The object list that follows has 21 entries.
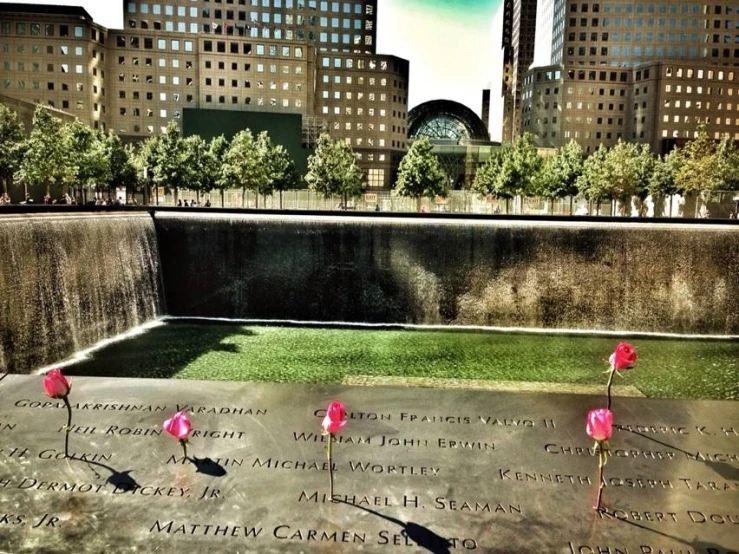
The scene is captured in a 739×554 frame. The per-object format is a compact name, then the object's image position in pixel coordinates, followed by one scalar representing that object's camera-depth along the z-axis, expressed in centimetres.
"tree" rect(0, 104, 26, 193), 3947
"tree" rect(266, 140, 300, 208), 5671
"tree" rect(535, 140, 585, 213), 5669
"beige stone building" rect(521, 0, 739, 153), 10725
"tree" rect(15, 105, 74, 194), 4050
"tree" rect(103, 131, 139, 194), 5422
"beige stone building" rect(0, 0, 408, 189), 8169
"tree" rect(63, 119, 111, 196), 4721
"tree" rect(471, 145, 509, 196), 5953
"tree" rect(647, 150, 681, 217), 5472
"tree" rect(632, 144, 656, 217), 5404
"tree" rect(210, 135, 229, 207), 5596
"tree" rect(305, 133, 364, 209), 5550
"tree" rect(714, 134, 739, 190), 4894
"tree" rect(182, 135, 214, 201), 5462
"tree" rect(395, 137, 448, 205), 5453
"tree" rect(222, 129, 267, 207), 5347
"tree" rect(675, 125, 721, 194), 4900
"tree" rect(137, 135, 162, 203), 5481
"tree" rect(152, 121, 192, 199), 5322
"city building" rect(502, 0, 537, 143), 18538
